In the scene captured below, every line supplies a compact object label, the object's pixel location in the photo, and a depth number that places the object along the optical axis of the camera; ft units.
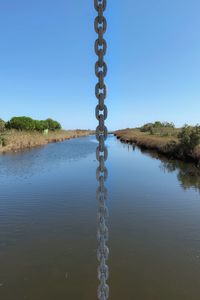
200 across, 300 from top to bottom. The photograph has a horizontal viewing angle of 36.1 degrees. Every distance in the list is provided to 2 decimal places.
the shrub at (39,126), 167.04
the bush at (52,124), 229.95
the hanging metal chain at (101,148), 6.07
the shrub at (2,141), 93.19
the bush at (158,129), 134.53
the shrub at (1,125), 115.42
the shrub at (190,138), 67.36
